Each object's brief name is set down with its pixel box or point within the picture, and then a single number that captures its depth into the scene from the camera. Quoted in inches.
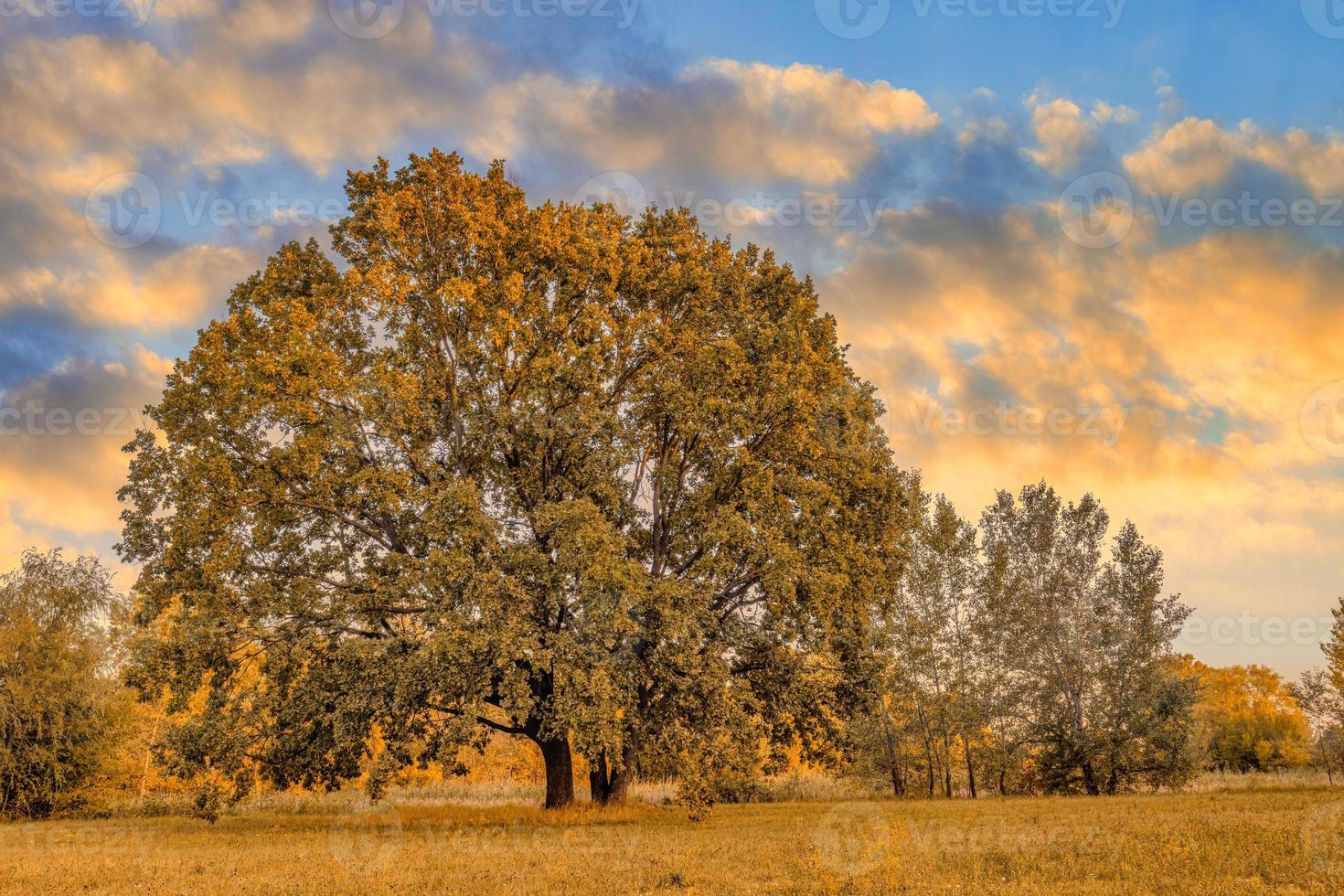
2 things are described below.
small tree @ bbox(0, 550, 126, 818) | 1277.1
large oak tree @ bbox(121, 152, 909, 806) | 813.2
